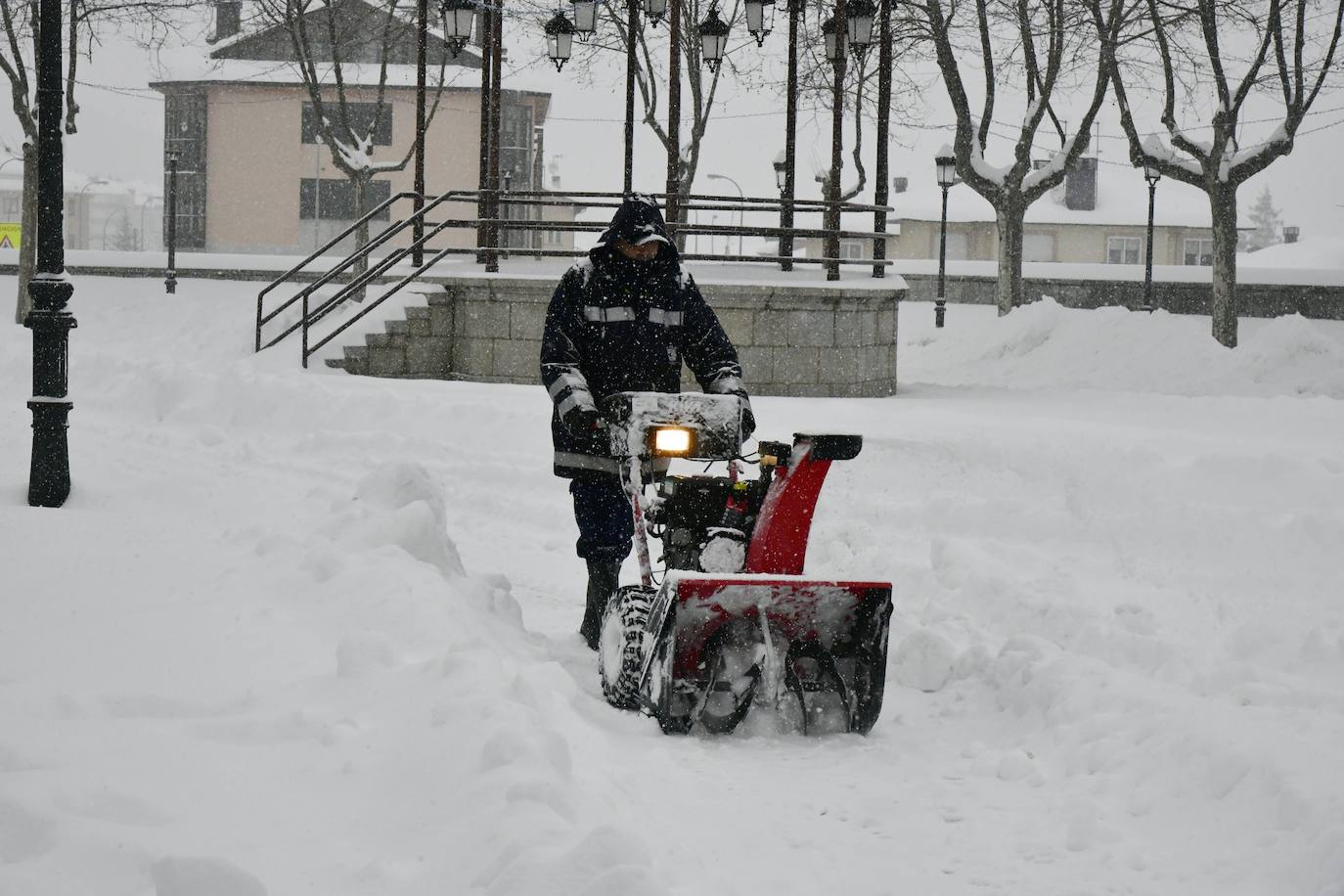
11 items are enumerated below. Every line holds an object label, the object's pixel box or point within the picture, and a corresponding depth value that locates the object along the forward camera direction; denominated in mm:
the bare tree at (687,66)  29719
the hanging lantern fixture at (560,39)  21094
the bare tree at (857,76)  27266
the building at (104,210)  95000
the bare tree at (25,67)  24219
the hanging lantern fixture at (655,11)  20328
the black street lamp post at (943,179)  30641
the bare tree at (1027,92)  25406
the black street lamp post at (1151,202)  27569
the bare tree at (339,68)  28812
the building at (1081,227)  62500
